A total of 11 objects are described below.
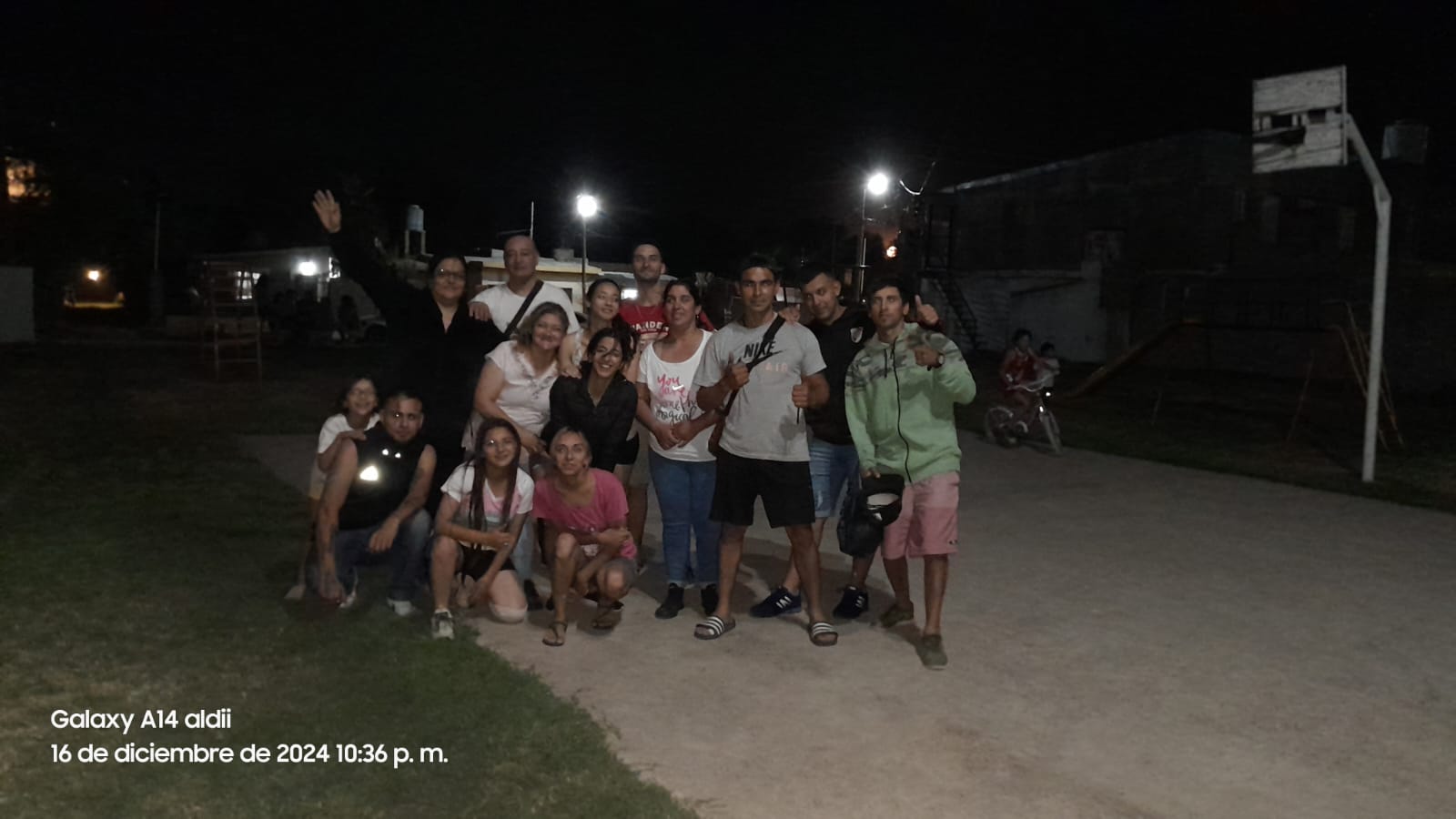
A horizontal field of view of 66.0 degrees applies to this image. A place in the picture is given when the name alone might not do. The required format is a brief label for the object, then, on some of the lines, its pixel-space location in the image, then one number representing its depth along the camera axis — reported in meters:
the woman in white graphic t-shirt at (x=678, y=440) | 5.63
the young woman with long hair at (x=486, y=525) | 5.38
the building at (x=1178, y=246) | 28.88
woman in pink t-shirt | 5.39
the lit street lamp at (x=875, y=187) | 29.39
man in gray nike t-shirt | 5.23
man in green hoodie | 5.20
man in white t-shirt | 6.08
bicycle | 12.30
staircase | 36.78
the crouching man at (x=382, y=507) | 5.46
